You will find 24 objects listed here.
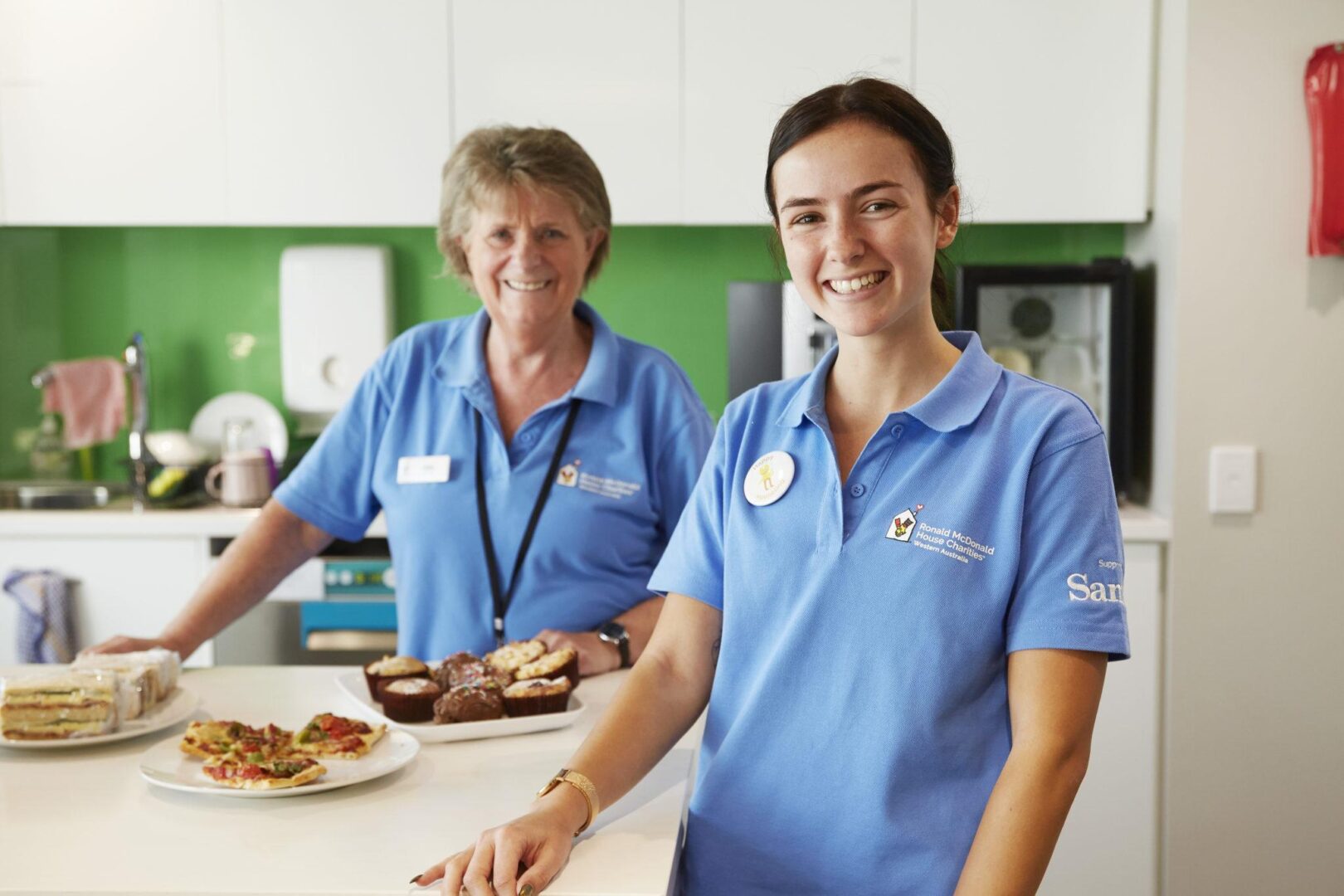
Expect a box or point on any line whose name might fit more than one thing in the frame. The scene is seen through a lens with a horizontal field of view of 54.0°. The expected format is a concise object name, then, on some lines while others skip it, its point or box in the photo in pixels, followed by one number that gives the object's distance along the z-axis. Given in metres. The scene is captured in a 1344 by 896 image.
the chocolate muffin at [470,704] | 1.48
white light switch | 2.87
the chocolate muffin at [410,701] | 1.49
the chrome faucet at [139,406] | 3.32
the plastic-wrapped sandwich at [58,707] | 1.43
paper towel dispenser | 3.54
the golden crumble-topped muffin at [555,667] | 1.55
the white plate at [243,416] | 3.60
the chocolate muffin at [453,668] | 1.55
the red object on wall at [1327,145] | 2.71
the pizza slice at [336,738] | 1.36
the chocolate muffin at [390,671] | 1.55
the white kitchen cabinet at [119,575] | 3.11
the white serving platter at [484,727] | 1.45
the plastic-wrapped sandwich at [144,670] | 1.50
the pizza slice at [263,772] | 1.27
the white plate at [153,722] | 1.42
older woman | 1.85
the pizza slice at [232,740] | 1.36
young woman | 1.15
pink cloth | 3.61
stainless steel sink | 3.25
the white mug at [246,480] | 3.21
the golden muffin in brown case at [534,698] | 1.49
